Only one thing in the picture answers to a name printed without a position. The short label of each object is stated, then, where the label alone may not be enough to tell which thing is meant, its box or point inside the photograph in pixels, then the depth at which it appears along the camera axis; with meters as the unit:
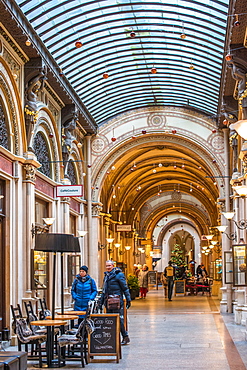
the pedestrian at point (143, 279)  26.97
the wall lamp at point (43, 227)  12.60
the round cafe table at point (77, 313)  9.18
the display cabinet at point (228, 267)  15.48
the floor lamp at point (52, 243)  8.78
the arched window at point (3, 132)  11.33
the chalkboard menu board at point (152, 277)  39.50
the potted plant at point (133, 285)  24.62
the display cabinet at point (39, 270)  12.42
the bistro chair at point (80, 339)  8.60
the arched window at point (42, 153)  14.09
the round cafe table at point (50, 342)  8.41
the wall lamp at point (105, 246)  22.49
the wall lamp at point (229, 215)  14.06
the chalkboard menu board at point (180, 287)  29.27
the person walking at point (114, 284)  10.28
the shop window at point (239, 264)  12.89
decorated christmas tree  47.33
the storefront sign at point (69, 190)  14.65
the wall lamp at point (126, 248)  32.16
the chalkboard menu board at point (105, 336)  8.99
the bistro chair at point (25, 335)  8.79
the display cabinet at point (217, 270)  25.41
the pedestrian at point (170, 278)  24.58
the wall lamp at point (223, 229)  16.55
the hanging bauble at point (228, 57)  11.51
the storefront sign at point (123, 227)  26.82
